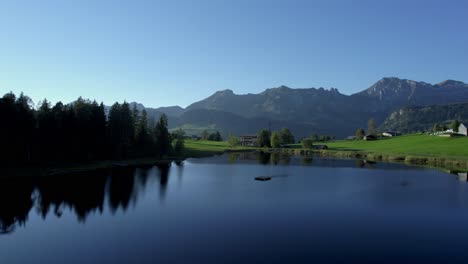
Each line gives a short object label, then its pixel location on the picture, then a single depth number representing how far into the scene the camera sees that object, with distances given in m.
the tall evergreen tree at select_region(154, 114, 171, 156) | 139.00
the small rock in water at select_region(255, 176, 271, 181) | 85.53
